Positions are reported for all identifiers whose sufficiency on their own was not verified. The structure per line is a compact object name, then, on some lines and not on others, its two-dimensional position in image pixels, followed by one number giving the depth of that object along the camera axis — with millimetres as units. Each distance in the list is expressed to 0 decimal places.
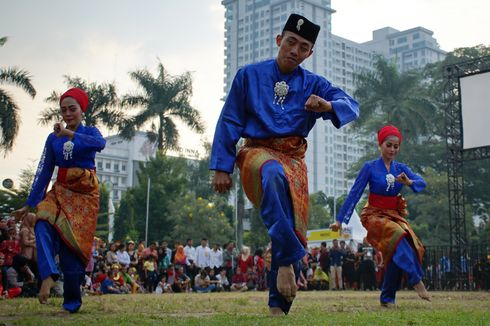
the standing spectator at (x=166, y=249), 22459
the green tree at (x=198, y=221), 51719
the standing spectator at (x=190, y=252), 23375
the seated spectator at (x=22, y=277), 13555
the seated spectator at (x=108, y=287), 17111
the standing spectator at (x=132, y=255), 20817
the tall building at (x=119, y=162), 121062
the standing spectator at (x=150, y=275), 20875
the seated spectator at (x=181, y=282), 21359
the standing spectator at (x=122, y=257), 19750
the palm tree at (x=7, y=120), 27500
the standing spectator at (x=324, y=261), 25016
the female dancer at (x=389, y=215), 8656
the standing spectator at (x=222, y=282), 22239
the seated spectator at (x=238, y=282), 22453
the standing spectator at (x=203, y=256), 23594
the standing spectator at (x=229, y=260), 24030
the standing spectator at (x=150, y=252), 21375
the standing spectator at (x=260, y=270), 23417
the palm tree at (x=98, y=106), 37791
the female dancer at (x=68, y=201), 6840
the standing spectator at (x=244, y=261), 23562
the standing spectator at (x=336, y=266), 23891
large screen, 24656
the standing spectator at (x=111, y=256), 19289
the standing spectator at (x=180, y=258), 22453
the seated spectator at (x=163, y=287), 20344
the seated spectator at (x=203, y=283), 21578
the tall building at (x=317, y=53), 135750
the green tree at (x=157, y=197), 52344
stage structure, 24625
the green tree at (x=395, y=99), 53531
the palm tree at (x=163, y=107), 42031
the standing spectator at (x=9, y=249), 13820
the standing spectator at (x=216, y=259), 23719
